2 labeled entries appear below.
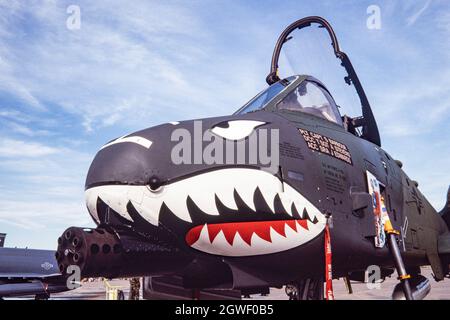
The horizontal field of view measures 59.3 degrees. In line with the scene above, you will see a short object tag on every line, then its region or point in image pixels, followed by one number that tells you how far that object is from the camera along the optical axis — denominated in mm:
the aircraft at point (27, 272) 23669
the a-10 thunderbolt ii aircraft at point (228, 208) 2760
